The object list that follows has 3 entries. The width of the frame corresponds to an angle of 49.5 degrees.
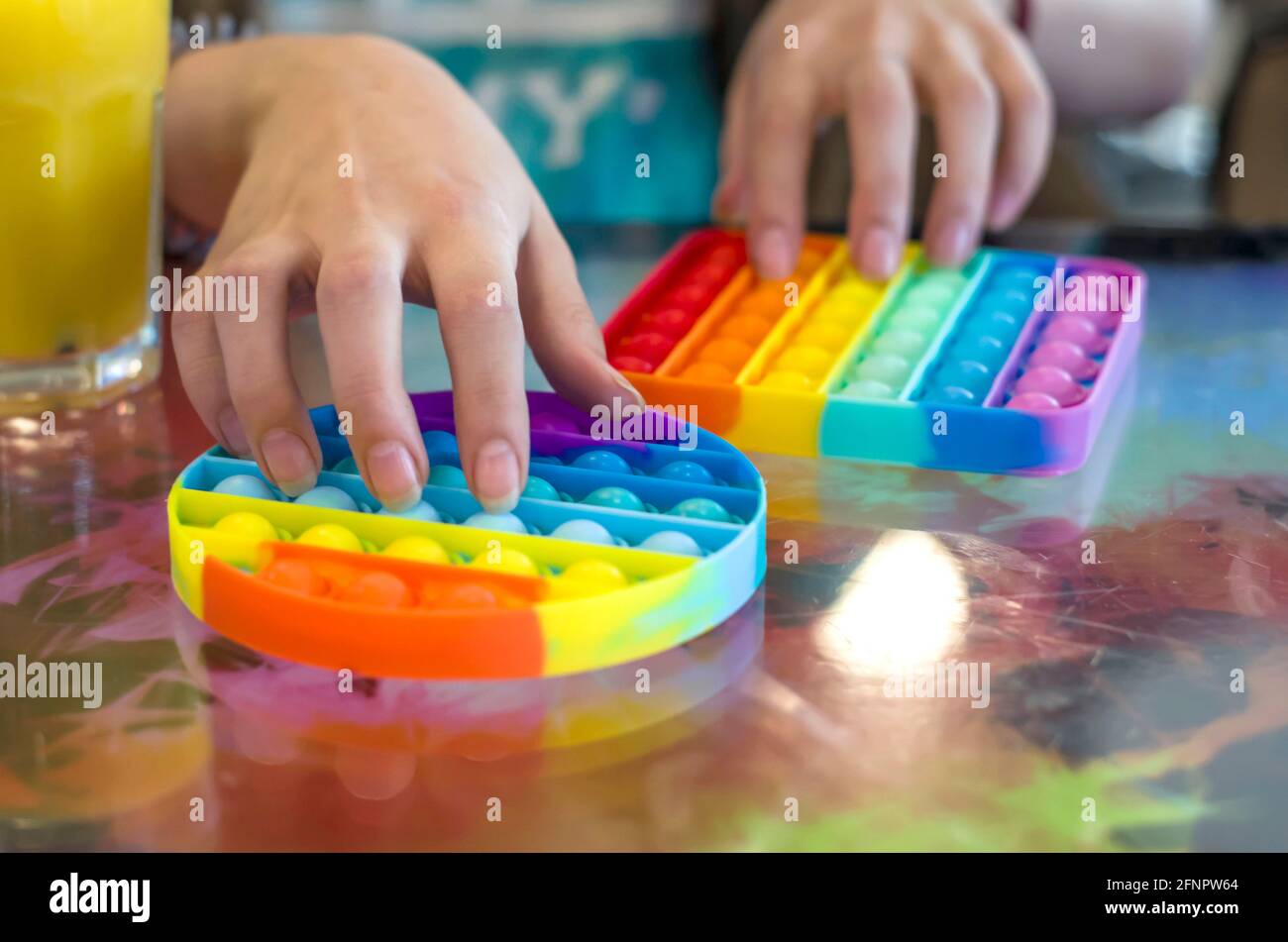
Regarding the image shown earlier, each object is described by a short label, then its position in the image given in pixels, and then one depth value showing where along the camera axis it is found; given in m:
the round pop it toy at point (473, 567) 0.52
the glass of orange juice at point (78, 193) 0.73
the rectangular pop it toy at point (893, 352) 0.74
